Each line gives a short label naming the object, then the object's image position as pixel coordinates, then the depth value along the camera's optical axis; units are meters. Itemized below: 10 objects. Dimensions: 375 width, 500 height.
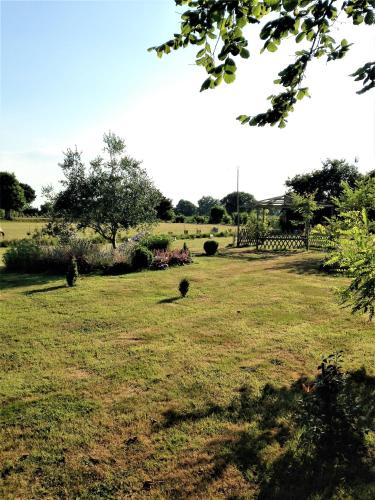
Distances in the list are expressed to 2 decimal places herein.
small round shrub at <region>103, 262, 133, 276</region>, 16.58
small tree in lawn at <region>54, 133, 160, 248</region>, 18.47
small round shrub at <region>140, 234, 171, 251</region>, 21.50
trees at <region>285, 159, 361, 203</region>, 49.69
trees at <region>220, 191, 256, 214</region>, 115.94
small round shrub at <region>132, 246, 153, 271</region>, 17.31
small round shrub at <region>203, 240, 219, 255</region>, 23.69
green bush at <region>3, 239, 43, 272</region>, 16.67
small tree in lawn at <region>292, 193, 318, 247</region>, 25.94
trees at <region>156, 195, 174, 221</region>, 72.25
